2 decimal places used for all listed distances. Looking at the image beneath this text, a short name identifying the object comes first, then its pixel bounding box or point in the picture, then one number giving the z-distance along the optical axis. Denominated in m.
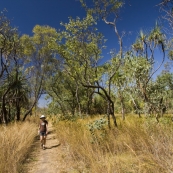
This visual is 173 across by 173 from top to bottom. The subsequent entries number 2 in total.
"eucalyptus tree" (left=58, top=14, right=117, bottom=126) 9.84
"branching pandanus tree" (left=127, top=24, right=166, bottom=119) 9.01
